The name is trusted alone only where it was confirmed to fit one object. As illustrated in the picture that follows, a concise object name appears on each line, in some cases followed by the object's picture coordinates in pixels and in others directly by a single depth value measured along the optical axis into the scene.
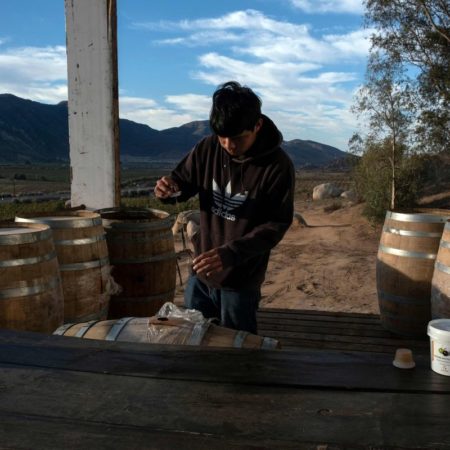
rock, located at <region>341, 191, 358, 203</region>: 20.55
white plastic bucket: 1.82
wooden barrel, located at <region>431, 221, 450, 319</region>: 3.81
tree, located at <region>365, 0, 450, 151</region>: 18.16
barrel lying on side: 2.19
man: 2.61
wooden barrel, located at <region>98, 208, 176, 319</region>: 4.04
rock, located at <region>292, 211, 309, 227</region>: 16.28
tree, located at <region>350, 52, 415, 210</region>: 17.33
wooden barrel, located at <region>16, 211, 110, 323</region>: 3.43
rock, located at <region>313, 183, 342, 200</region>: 26.03
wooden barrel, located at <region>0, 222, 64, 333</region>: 2.80
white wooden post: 4.33
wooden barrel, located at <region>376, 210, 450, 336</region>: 4.29
